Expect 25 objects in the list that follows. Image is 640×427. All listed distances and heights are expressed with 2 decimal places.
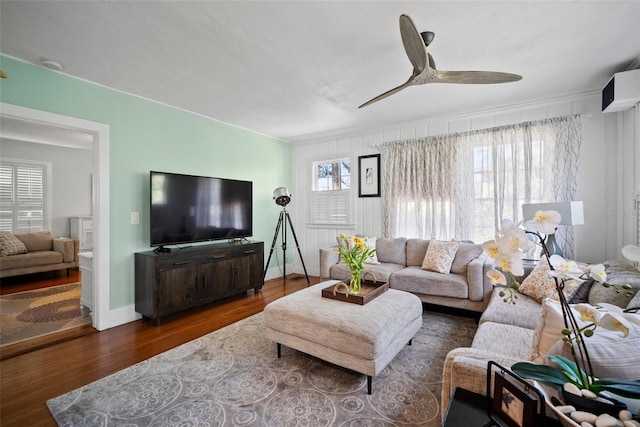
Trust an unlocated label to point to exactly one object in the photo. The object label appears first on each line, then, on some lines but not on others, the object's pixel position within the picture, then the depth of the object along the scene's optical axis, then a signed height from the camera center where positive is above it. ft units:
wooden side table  2.95 -2.23
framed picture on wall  15.43 +2.05
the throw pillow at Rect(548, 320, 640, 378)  2.93 -1.52
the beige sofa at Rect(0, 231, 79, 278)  15.24 -2.42
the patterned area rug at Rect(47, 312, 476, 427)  5.73 -4.13
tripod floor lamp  16.10 -0.32
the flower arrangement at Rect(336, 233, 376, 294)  8.31 -1.40
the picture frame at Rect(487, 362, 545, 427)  2.49 -1.82
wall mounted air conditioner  8.32 +3.67
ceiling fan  5.69 +3.16
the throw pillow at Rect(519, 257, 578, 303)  7.88 -2.11
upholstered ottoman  6.38 -2.84
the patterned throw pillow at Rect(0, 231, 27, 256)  15.52 -1.77
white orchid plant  2.51 -0.77
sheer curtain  11.03 +1.53
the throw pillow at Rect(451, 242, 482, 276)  11.34 -1.81
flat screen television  11.02 +0.20
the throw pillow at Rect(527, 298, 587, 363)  3.82 -1.64
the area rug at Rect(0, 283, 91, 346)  9.61 -3.97
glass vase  8.38 -2.07
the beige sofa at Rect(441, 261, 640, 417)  3.00 -2.16
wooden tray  7.77 -2.35
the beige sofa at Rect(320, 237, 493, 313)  10.21 -2.48
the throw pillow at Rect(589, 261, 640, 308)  6.35 -1.81
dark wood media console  10.26 -2.57
